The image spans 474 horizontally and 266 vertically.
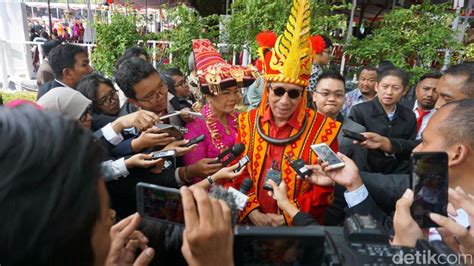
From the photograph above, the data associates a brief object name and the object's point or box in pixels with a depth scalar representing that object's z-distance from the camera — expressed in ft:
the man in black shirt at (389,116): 9.28
